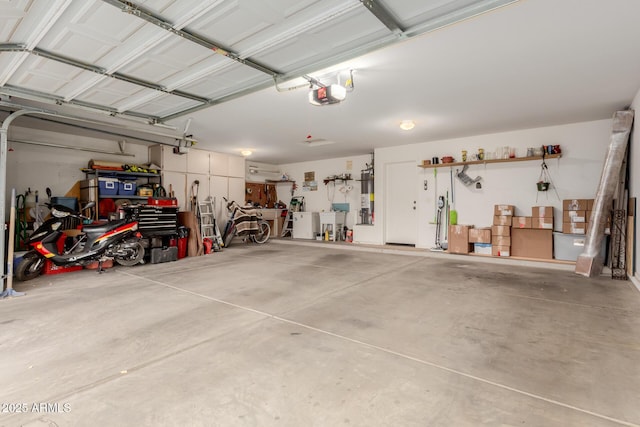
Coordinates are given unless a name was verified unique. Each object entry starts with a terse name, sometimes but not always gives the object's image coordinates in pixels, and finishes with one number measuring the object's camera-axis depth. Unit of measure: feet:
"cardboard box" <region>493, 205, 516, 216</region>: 19.20
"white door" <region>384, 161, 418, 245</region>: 24.62
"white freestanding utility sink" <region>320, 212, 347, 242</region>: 28.60
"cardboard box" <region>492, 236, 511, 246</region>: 19.06
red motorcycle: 14.29
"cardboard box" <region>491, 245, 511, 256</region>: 19.01
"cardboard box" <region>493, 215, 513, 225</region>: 19.11
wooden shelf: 18.54
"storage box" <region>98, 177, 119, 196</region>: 19.26
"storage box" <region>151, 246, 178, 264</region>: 18.75
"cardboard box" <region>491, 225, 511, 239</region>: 19.08
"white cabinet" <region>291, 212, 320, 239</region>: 30.35
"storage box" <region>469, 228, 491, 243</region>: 19.89
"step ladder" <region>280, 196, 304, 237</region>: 32.78
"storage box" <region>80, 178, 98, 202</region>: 19.15
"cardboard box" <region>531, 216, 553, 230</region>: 17.85
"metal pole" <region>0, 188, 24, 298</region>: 11.77
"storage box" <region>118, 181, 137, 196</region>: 20.25
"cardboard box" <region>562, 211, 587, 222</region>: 16.69
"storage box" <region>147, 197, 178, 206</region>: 19.34
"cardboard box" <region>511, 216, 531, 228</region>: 18.52
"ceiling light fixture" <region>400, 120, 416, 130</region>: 17.79
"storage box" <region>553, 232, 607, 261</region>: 16.94
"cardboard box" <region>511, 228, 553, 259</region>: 18.02
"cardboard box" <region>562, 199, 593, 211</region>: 16.71
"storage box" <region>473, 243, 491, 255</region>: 20.01
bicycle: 26.05
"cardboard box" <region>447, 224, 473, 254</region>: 20.44
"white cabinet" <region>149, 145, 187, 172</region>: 23.22
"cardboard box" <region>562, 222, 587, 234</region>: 16.71
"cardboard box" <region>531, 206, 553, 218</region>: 17.89
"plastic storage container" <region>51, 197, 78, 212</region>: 17.69
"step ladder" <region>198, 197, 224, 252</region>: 24.59
